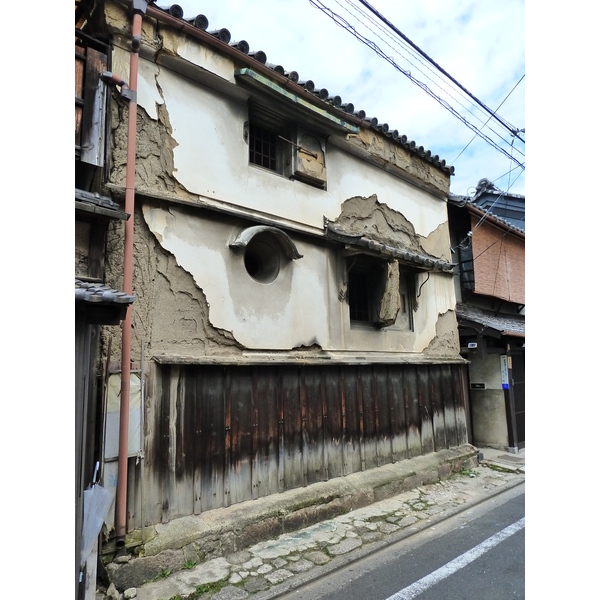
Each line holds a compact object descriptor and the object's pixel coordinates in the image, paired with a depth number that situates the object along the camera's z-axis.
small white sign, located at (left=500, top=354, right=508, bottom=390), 12.84
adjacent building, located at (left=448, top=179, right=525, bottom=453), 12.59
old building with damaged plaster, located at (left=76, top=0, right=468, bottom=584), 5.76
